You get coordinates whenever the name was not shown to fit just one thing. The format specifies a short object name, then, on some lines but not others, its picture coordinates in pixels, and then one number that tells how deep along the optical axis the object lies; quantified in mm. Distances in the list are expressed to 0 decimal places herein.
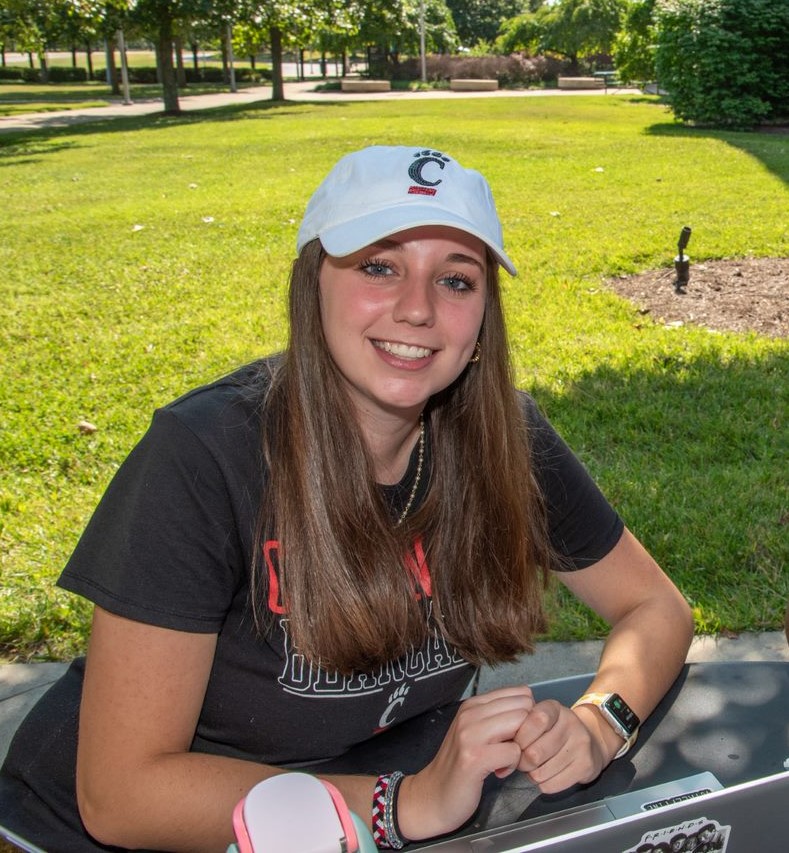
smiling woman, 1441
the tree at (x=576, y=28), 39844
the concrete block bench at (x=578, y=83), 35000
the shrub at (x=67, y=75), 47709
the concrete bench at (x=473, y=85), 35875
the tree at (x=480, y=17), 60656
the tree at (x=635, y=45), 24641
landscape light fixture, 6457
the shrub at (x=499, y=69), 38938
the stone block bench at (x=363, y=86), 36438
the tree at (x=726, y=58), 16156
